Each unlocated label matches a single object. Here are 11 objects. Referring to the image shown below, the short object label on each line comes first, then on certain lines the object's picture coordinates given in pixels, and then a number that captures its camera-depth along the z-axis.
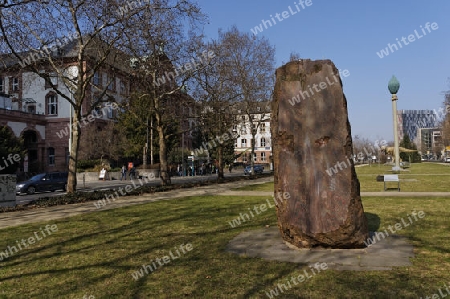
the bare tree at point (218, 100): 25.83
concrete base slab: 5.53
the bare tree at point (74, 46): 14.86
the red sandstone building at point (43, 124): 43.66
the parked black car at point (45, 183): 25.31
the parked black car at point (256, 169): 47.22
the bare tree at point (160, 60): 17.48
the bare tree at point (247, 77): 31.08
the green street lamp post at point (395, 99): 35.94
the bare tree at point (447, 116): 41.38
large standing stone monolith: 6.24
